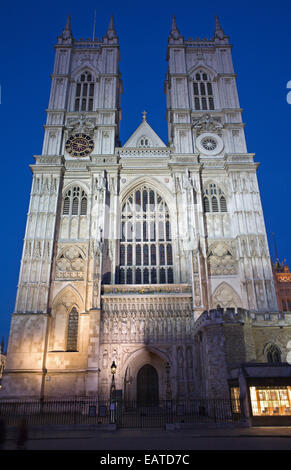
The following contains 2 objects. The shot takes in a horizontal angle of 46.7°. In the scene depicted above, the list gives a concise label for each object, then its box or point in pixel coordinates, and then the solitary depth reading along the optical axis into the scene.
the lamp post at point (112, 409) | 16.02
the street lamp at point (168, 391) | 21.38
